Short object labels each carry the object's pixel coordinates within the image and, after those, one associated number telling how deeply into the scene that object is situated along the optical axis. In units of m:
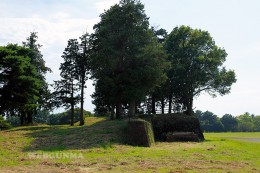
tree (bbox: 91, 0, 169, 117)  31.48
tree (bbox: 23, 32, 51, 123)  44.04
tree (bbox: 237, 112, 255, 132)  122.03
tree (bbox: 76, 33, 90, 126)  40.41
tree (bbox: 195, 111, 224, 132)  126.06
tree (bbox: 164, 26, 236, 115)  42.59
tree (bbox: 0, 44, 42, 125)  31.75
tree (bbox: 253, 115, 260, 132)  125.38
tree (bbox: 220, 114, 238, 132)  126.67
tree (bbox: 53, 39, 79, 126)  39.99
